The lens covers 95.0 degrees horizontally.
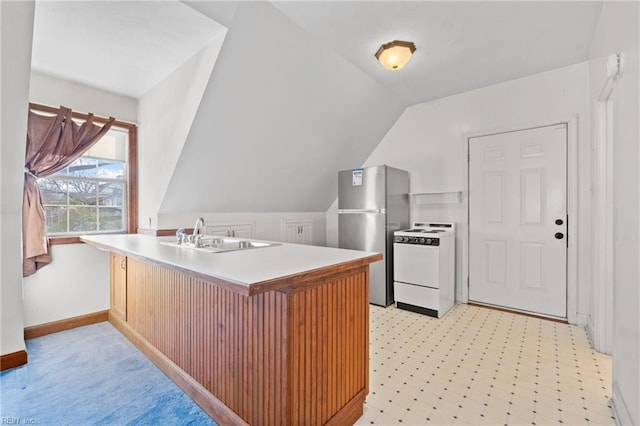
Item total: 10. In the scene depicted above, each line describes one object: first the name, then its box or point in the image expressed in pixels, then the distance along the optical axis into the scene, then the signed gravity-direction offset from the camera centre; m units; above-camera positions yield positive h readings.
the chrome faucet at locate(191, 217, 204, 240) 2.22 -0.11
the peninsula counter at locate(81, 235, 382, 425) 1.25 -0.61
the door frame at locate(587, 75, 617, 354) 2.25 -0.08
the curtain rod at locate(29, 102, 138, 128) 2.60 +0.93
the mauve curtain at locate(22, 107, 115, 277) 2.49 +0.42
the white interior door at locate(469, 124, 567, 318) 2.97 -0.09
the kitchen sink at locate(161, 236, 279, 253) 2.11 -0.25
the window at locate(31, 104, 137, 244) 2.79 +0.20
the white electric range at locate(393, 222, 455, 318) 3.11 -0.66
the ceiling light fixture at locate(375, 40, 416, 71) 2.44 +1.33
